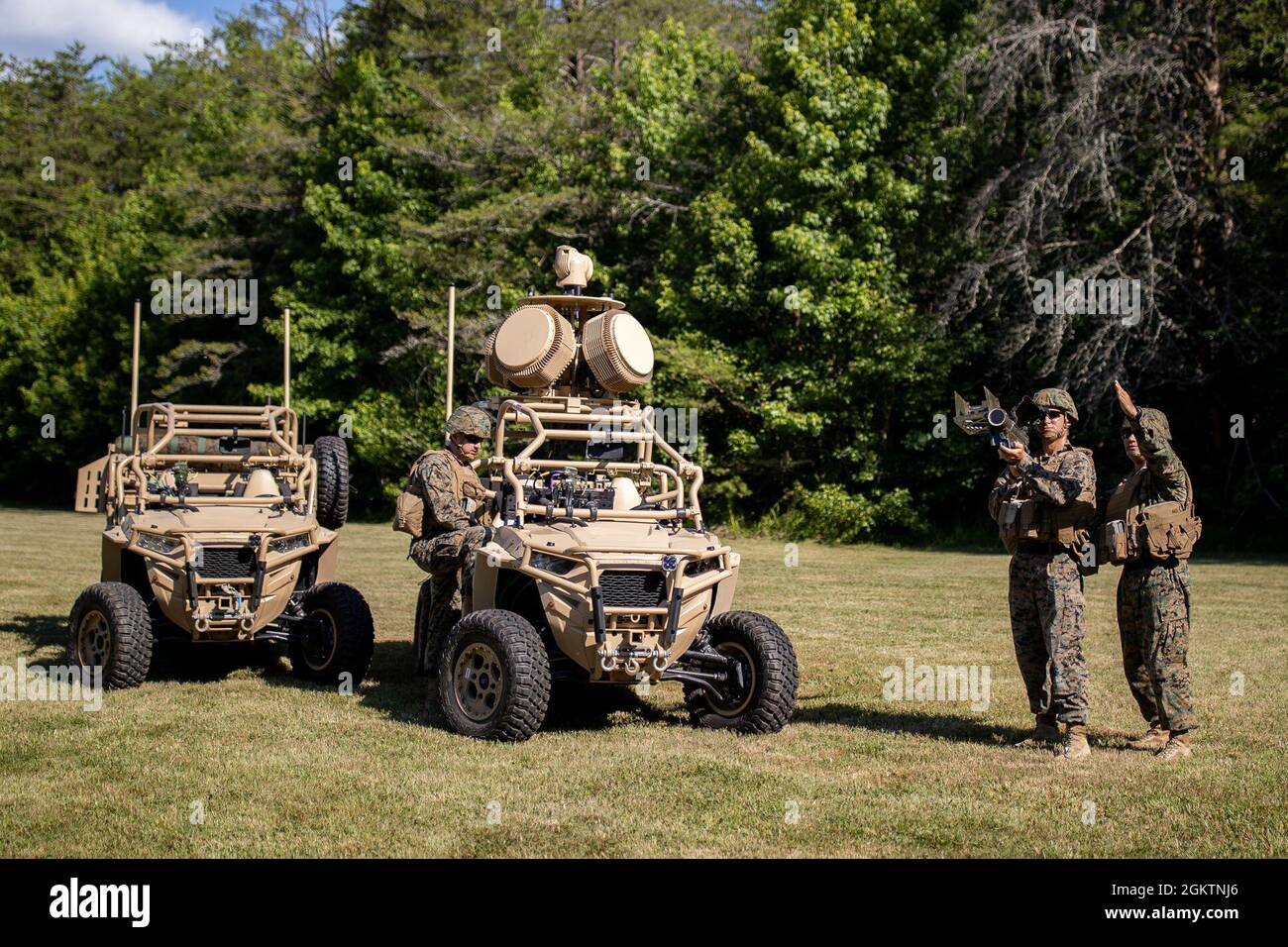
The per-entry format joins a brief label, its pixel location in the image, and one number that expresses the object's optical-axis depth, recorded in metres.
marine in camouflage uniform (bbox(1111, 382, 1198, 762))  8.46
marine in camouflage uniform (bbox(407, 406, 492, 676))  10.23
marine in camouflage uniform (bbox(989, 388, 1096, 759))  8.69
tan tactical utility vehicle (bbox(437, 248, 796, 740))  8.87
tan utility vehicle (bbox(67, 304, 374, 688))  10.73
